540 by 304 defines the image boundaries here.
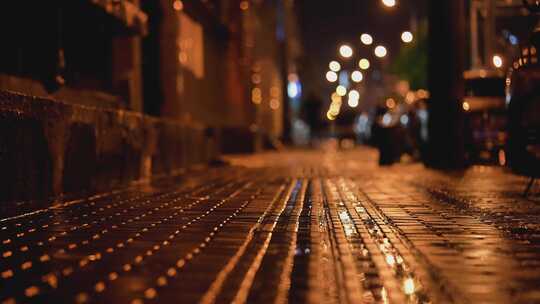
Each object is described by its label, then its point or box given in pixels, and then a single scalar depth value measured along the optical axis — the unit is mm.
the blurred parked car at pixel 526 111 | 12172
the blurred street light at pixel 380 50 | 42109
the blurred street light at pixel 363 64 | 53775
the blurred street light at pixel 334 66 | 67688
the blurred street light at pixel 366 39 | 39644
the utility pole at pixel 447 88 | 22797
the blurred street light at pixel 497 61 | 39175
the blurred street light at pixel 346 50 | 44750
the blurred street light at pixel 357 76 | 55597
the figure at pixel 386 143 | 25938
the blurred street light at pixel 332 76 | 66194
